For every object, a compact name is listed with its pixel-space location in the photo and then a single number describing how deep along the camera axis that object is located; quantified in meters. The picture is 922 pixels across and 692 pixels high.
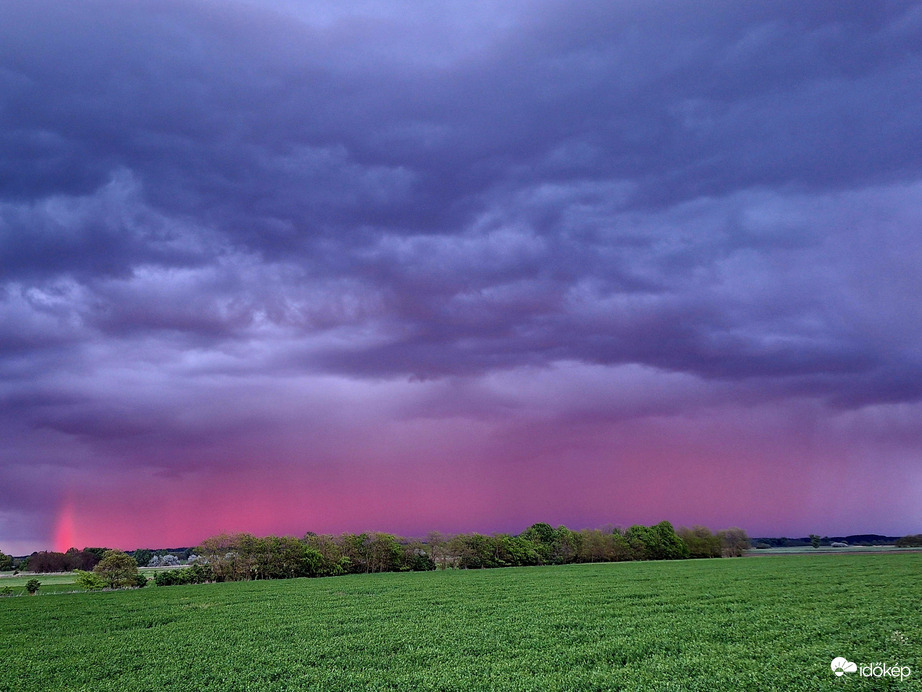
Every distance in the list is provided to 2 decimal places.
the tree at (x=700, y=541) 143.75
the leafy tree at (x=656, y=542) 133.25
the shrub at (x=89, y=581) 75.25
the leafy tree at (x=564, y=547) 121.19
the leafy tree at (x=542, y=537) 118.62
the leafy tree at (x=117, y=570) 75.50
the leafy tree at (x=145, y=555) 175.50
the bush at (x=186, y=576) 79.44
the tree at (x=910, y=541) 151.48
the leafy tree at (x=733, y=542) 146.38
